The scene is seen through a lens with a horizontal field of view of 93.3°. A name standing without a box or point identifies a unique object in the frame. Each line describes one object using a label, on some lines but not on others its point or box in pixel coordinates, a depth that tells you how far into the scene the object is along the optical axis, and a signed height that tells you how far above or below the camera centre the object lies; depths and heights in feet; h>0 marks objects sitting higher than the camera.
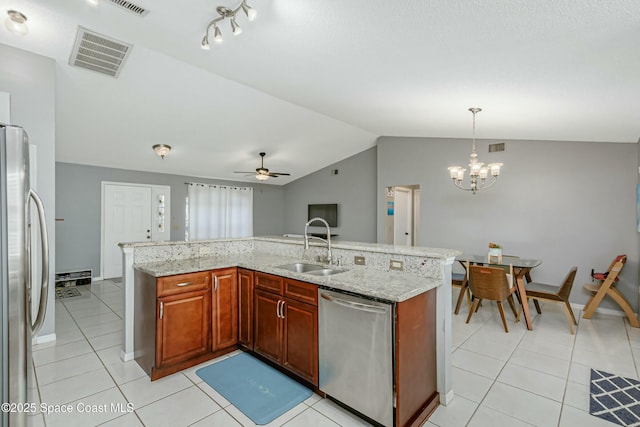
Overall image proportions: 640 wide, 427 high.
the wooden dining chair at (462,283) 13.37 -3.22
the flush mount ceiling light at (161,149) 16.77 +3.49
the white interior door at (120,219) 19.85 -0.51
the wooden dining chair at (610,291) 12.15 -3.34
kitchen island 6.63 -1.55
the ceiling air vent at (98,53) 9.22 +5.27
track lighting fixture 6.25 +4.24
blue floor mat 6.76 -4.38
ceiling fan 19.43 +2.47
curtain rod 24.22 +2.27
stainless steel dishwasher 5.86 -2.94
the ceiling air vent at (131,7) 7.06 +4.91
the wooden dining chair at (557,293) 11.54 -3.21
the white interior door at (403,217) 22.62 -0.34
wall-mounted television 25.75 +0.03
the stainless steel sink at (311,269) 8.64 -1.70
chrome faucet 9.18 -1.14
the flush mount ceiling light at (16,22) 8.10 +5.21
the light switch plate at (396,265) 7.73 -1.35
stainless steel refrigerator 3.45 -0.76
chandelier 12.32 +1.84
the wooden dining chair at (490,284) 11.59 -2.82
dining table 12.15 -2.25
